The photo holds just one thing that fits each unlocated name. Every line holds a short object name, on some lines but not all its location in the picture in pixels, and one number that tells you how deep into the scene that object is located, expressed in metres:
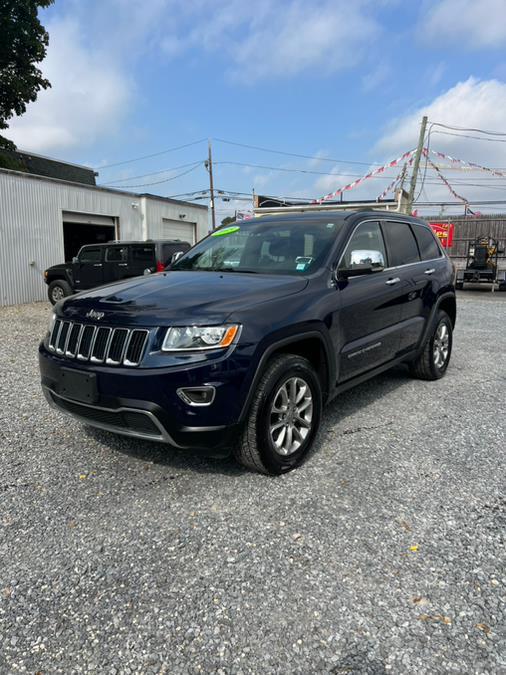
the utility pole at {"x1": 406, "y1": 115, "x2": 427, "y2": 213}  22.00
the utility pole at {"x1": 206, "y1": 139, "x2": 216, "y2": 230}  40.59
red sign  21.71
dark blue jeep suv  2.82
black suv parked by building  11.99
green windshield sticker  4.68
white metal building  14.05
